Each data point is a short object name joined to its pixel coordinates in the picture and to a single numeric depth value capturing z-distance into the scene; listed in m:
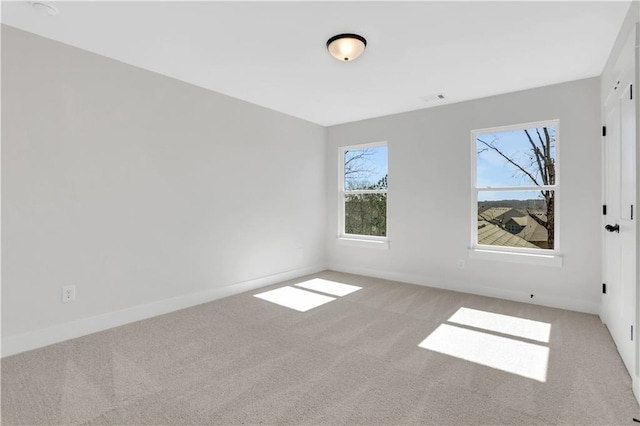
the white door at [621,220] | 2.09
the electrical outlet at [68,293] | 2.73
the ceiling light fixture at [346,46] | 2.56
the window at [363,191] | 5.11
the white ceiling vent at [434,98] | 3.96
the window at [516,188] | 3.71
